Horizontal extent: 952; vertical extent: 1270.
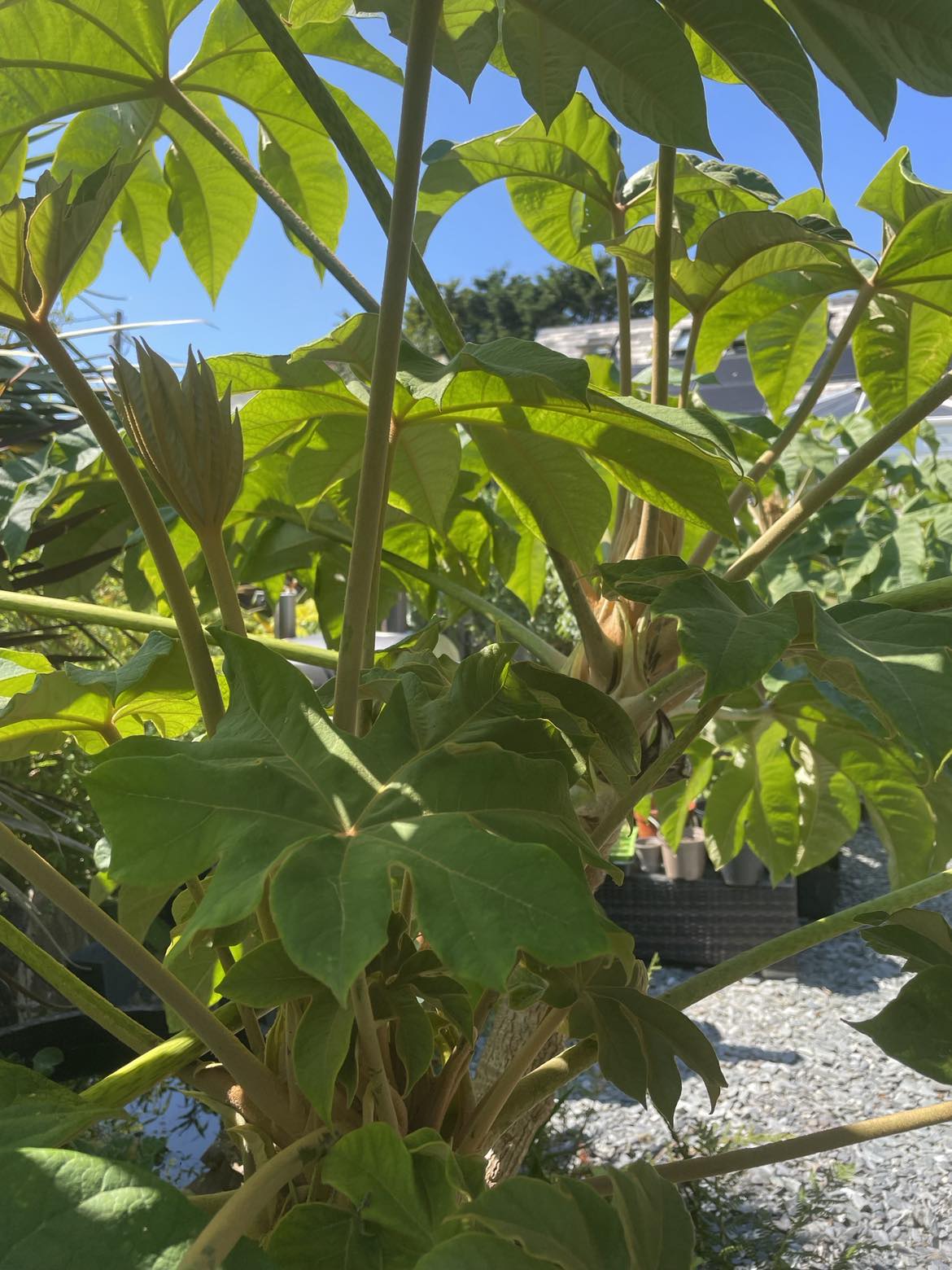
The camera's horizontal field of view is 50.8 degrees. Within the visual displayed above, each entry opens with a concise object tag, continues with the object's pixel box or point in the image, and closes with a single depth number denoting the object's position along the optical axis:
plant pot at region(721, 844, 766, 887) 3.17
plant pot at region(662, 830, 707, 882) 3.15
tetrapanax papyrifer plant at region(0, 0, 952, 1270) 0.38
